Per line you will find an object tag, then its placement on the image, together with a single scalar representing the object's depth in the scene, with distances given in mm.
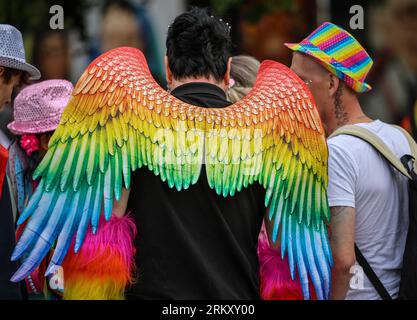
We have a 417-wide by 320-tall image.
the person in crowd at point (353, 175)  6340
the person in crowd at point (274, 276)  5934
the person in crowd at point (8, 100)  5879
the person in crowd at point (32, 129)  7555
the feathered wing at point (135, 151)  5469
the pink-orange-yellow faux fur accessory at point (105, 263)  5457
